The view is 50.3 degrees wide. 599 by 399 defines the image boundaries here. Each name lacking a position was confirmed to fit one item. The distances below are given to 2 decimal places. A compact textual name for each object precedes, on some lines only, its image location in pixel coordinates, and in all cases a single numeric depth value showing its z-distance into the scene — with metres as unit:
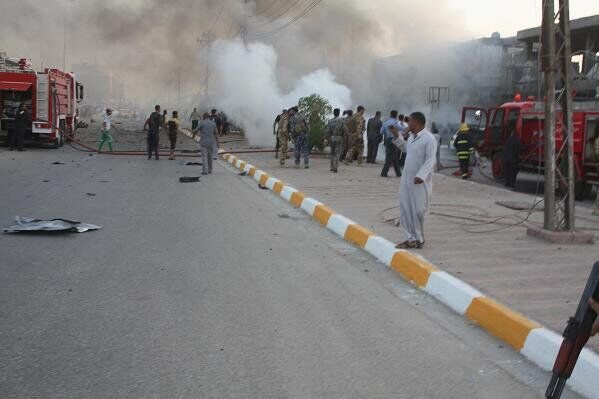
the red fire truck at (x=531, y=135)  12.16
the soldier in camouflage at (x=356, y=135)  17.34
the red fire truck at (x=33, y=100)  21.03
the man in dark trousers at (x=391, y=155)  14.41
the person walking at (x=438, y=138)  16.16
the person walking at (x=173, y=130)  19.19
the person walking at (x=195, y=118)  36.92
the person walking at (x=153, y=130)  18.00
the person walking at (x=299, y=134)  15.74
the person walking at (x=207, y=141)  14.77
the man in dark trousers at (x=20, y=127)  19.75
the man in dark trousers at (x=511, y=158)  13.92
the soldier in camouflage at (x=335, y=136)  15.22
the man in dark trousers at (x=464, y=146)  14.83
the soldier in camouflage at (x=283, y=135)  16.20
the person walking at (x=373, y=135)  17.98
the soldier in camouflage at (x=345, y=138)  16.95
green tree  20.05
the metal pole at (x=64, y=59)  47.07
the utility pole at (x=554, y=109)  6.91
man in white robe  6.34
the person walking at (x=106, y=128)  20.67
